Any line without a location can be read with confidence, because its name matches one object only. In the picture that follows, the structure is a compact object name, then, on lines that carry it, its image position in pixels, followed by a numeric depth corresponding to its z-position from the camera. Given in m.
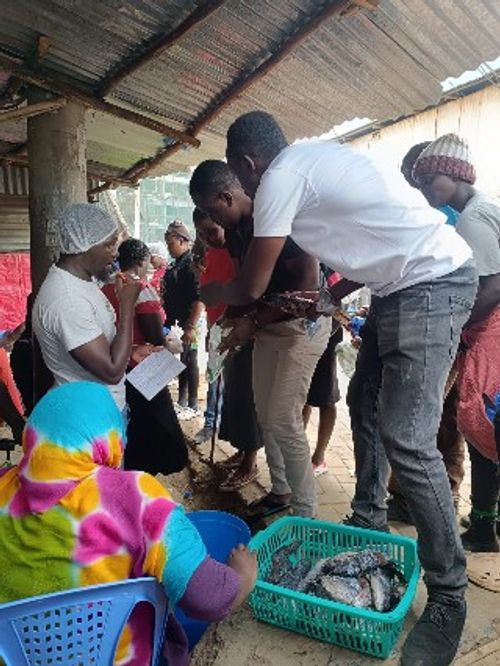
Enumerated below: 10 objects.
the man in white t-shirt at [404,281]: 1.90
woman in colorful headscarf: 1.29
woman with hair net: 2.22
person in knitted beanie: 2.46
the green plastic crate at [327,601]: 1.88
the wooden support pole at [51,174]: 4.36
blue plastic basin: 2.33
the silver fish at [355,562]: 2.10
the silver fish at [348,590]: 1.96
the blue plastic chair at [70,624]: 1.20
